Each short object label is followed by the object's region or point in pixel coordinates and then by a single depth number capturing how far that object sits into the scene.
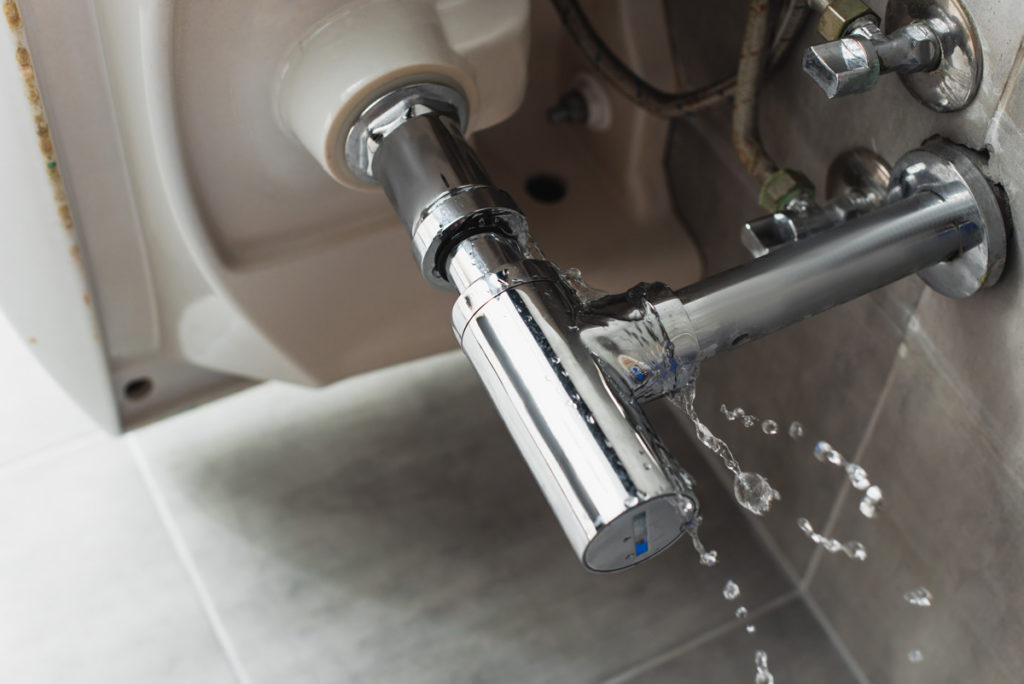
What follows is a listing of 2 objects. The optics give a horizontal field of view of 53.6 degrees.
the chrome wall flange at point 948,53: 0.43
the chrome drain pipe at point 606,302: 0.39
